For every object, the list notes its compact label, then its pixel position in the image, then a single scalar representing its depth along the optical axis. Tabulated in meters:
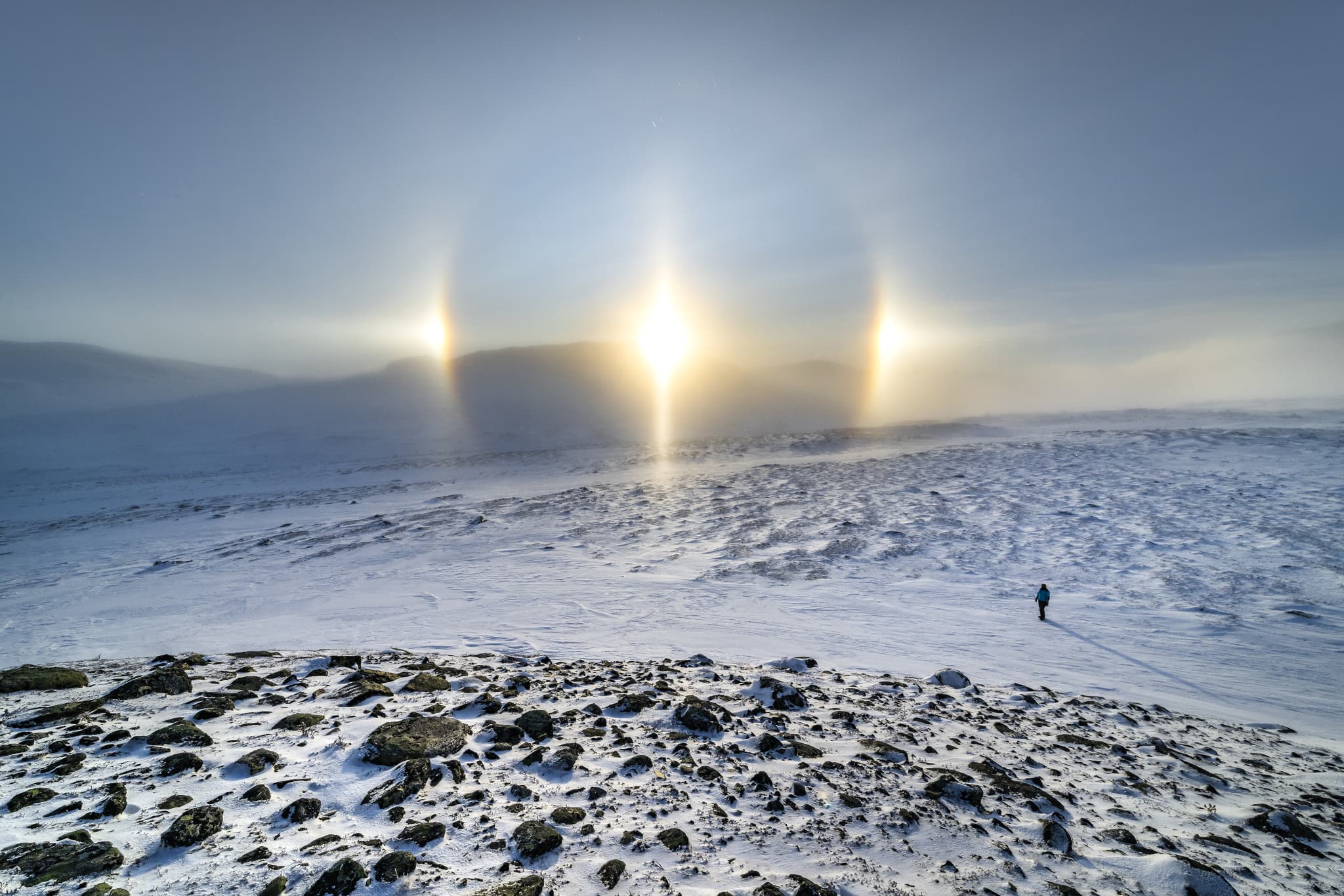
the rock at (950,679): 9.17
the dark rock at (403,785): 4.79
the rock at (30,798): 4.48
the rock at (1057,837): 4.79
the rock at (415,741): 5.46
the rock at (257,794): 4.73
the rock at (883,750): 6.25
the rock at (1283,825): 5.30
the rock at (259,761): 5.21
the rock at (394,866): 3.88
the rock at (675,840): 4.50
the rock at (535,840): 4.27
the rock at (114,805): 4.40
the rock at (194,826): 4.10
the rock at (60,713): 6.02
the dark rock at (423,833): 4.29
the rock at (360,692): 7.03
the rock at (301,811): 4.52
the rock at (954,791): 5.39
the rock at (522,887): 3.82
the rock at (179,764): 5.10
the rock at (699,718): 6.59
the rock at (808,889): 4.00
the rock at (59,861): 3.67
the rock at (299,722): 6.18
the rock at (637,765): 5.64
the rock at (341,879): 3.72
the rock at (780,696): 7.56
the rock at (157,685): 6.82
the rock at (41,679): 7.11
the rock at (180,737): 5.63
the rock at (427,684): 7.50
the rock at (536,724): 6.21
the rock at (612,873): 4.05
